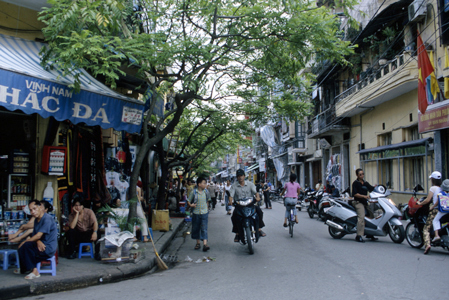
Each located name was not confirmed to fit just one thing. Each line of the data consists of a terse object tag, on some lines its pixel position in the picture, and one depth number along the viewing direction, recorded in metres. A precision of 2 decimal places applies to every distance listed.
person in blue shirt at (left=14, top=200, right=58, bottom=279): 6.15
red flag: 13.51
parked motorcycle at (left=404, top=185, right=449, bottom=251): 7.79
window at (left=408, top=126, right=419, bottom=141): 17.25
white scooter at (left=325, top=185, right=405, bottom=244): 9.38
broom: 7.52
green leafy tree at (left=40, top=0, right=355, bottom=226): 6.92
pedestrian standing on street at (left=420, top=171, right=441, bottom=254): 7.86
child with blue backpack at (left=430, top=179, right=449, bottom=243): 7.70
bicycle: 11.09
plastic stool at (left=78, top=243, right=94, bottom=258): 7.91
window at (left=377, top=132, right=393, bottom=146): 19.91
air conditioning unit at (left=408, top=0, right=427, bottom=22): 15.39
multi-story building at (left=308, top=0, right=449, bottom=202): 14.84
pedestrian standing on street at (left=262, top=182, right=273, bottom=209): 22.41
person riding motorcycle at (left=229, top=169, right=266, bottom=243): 9.09
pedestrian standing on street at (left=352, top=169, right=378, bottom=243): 9.72
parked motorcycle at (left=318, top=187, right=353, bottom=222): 15.28
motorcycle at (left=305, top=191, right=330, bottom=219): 16.85
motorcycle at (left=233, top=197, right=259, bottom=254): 8.69
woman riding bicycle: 11.39
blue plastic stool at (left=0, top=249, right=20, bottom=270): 6.64
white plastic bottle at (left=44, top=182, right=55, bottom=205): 8.23
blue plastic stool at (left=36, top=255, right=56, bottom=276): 6.27
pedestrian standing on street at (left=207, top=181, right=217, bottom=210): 23.53
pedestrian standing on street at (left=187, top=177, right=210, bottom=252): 9.43
